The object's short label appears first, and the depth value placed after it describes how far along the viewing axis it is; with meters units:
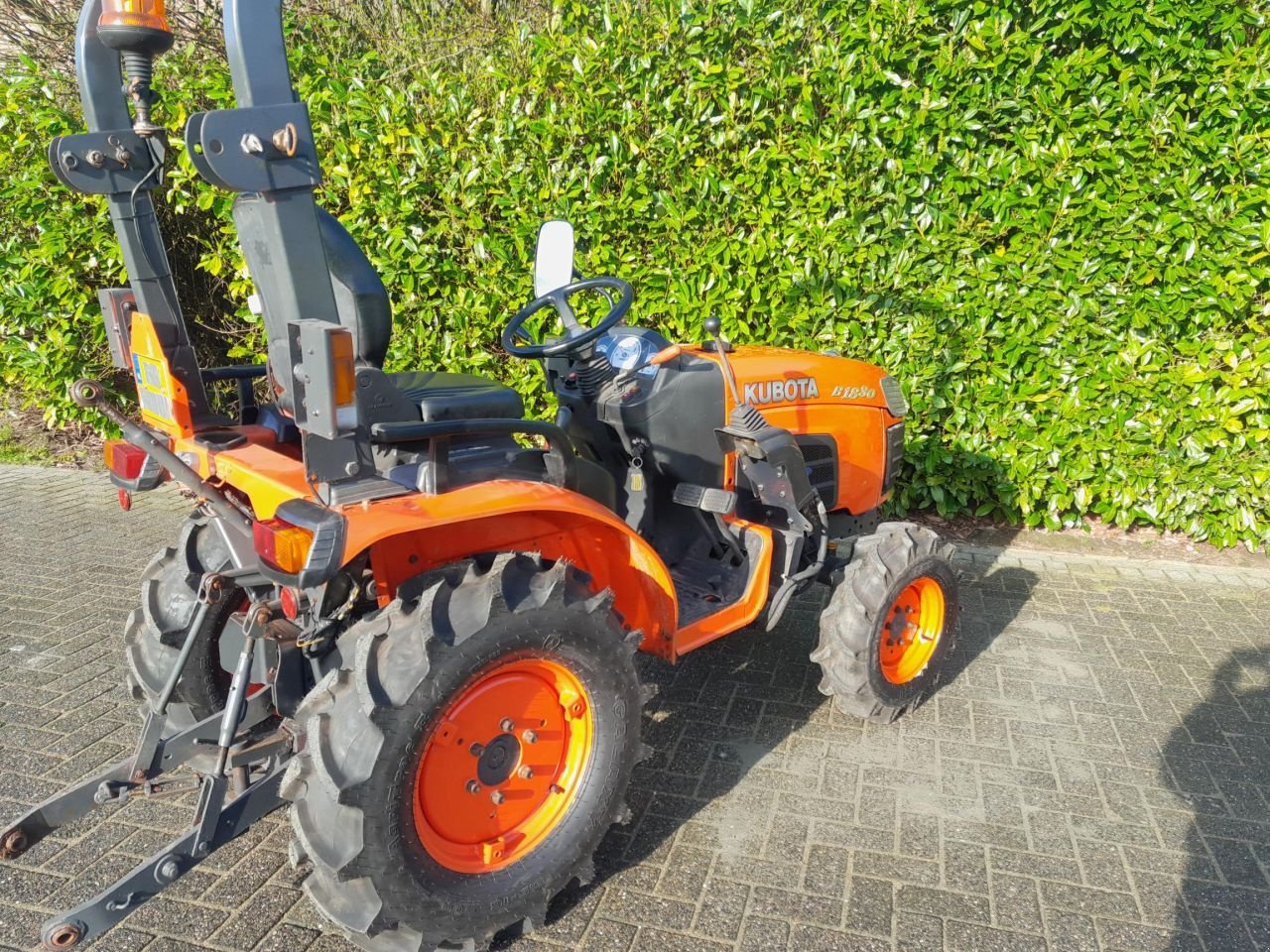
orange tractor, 1.92
